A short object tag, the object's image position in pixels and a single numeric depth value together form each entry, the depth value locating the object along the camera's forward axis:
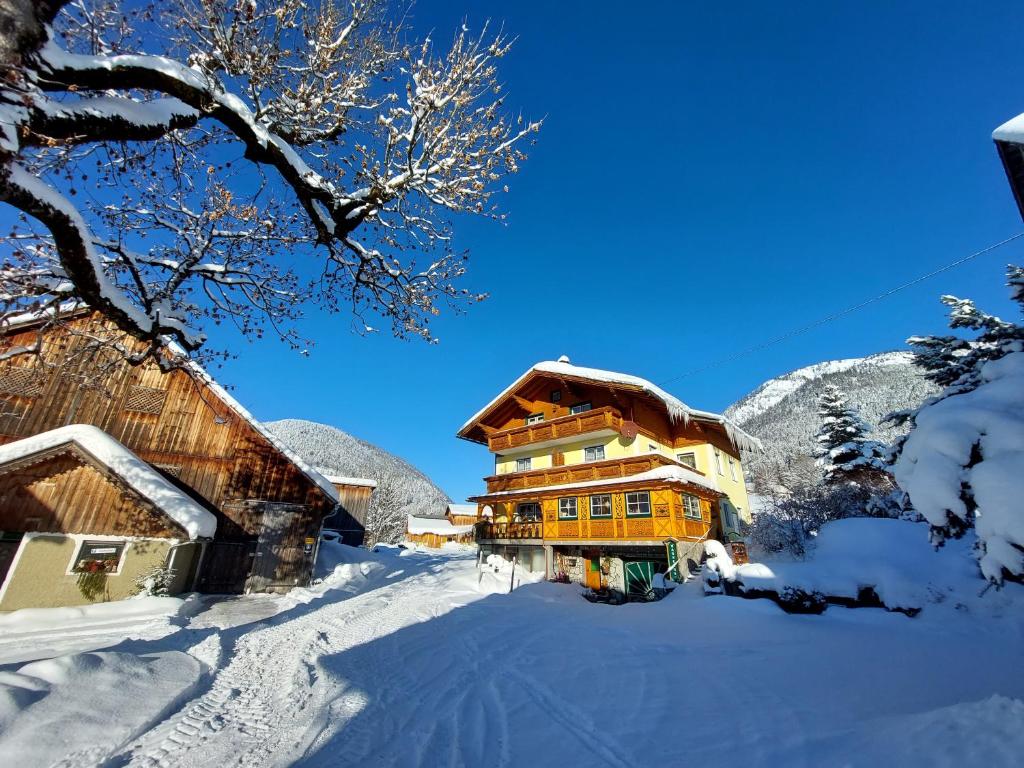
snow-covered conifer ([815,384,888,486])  22.28
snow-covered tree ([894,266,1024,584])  3.89
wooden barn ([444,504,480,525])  68.94
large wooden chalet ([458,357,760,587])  18.23
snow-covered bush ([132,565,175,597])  12.39
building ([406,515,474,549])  62.12
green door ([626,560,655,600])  15.80
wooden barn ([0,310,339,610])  11.66
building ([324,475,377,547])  30.67
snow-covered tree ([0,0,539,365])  3.70
